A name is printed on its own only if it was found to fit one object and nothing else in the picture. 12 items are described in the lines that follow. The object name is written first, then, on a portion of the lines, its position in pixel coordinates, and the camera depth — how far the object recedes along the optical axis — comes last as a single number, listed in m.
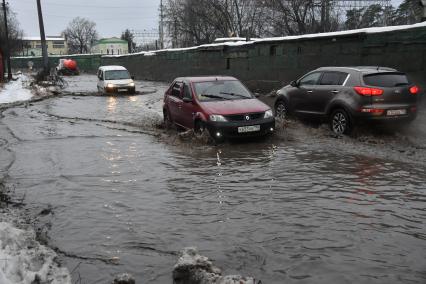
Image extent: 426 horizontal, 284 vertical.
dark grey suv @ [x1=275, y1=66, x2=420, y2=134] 10.12
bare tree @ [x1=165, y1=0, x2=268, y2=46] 48.22
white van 25.20
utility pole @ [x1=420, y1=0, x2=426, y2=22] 16.56
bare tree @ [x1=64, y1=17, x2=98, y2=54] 118.46
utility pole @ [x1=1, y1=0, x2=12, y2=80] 38.97
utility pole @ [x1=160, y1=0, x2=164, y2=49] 58.41
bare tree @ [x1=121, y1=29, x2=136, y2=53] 91.06
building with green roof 117.06
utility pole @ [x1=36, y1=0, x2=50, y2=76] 39.41
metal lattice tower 47.16
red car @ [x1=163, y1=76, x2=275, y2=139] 10.00
